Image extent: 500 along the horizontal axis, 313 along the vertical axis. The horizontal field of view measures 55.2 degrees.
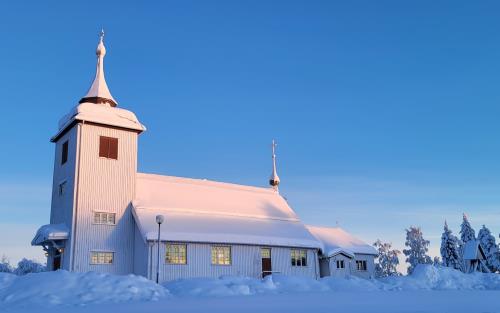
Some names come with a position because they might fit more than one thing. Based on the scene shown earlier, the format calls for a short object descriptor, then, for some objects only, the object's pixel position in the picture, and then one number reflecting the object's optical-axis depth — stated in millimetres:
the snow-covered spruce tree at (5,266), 80812
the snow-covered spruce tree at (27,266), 67769
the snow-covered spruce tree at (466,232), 68025
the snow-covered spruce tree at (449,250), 63125
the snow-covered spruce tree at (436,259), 73081
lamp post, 23762
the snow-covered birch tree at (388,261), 69125
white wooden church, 28656
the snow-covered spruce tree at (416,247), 68250
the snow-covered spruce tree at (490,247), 62844
